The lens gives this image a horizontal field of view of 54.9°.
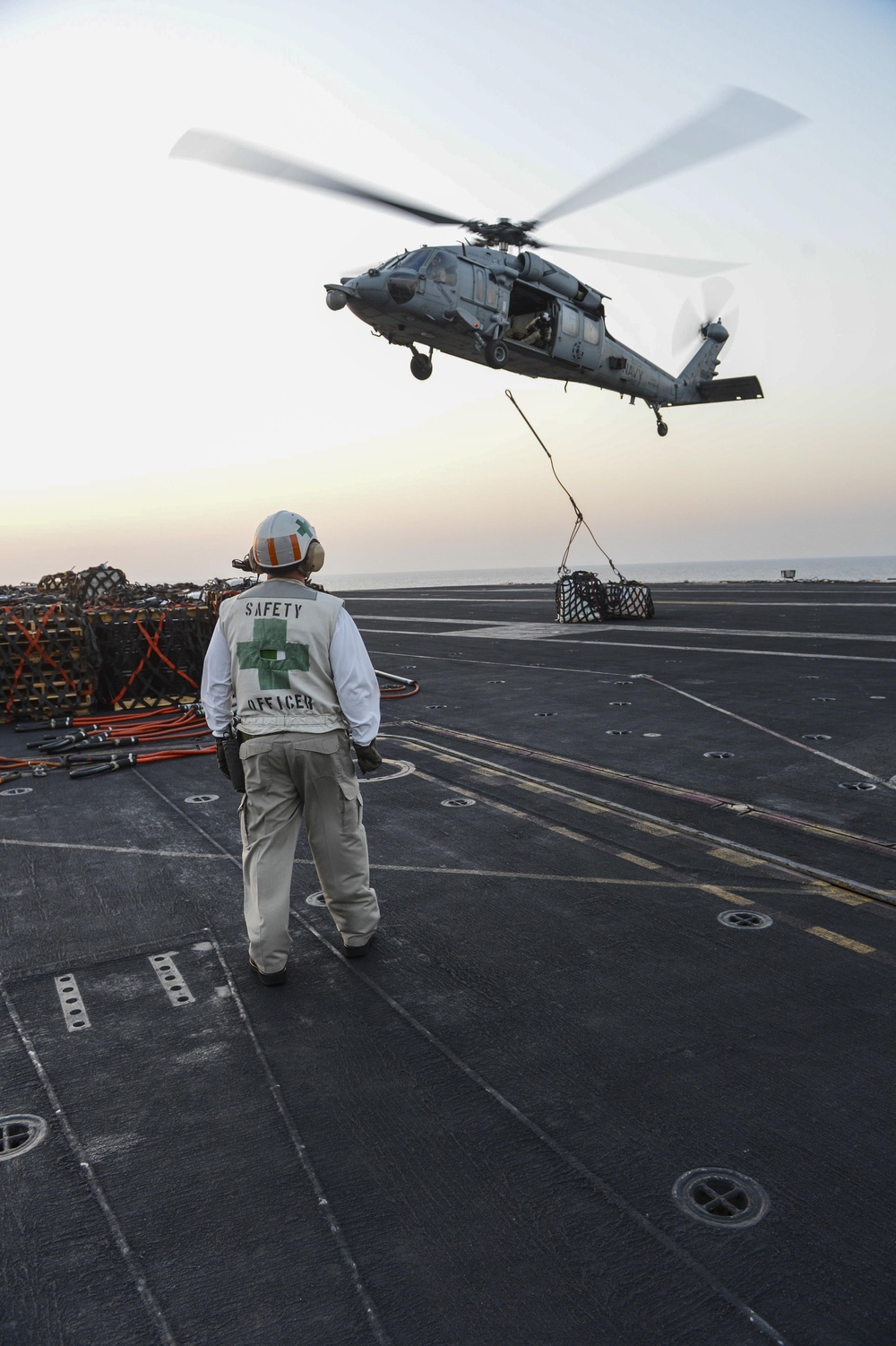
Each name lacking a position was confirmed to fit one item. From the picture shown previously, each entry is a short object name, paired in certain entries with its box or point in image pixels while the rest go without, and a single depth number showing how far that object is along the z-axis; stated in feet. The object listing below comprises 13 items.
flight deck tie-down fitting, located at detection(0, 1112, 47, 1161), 10.89
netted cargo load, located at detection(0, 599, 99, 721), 40.83
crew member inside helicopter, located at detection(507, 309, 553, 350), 73.00
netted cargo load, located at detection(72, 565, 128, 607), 100.07
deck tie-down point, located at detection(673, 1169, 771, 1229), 9.37
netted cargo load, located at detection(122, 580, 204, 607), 52.44
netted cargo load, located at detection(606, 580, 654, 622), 92.58
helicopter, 63.87
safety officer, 15.20
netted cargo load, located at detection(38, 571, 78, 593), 100.17
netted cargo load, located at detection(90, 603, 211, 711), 44.04
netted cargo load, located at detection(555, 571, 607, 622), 92.58
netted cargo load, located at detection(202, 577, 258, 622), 48.14
